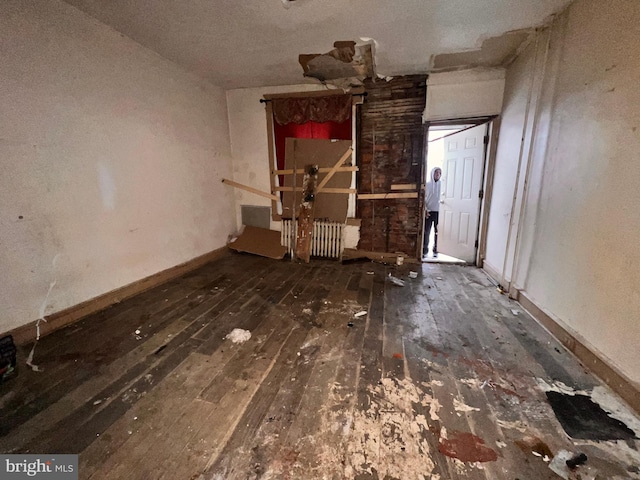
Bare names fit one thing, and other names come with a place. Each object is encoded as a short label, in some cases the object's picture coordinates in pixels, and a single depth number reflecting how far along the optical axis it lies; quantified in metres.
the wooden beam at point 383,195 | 4.02
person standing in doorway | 4.49
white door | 3.88
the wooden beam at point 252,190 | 4.53
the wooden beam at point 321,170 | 4.13
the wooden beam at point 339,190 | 4.19
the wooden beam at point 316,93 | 3.90
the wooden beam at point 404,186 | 3.99
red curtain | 4.09
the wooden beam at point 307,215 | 4.20
